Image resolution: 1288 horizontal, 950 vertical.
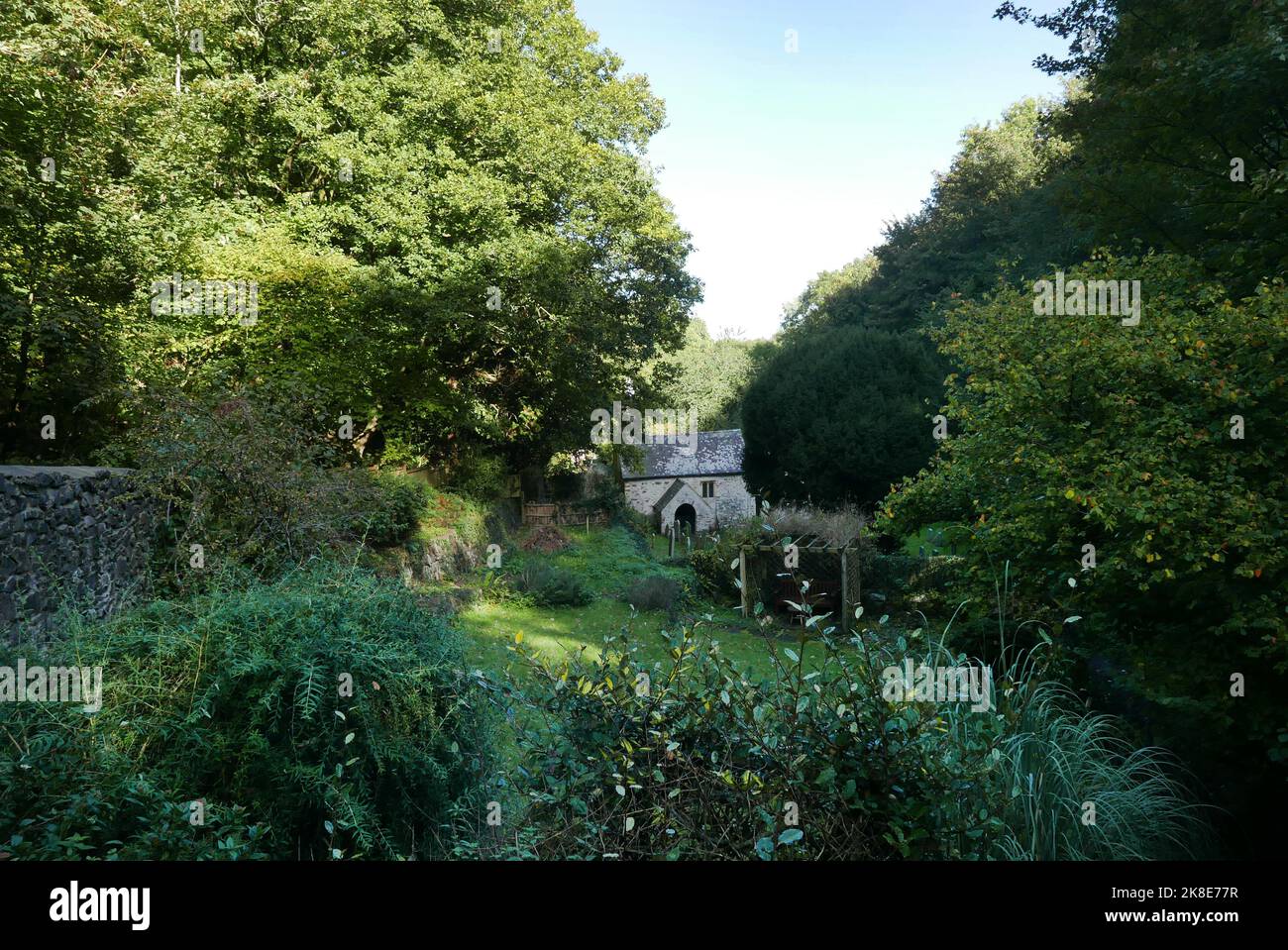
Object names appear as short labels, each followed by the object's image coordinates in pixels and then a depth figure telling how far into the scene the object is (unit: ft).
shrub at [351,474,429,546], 35.09
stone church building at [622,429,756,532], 120.47
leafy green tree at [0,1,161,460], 29.35
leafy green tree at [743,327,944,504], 63.16
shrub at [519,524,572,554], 64.03
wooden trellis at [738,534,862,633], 43.34
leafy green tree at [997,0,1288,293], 26.96
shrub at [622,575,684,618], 46.39
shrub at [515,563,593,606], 46.37
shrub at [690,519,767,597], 49.70
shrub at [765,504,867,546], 46.70
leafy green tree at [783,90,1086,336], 83.51
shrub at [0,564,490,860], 11.01
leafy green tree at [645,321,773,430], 156.25
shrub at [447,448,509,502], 59.88
